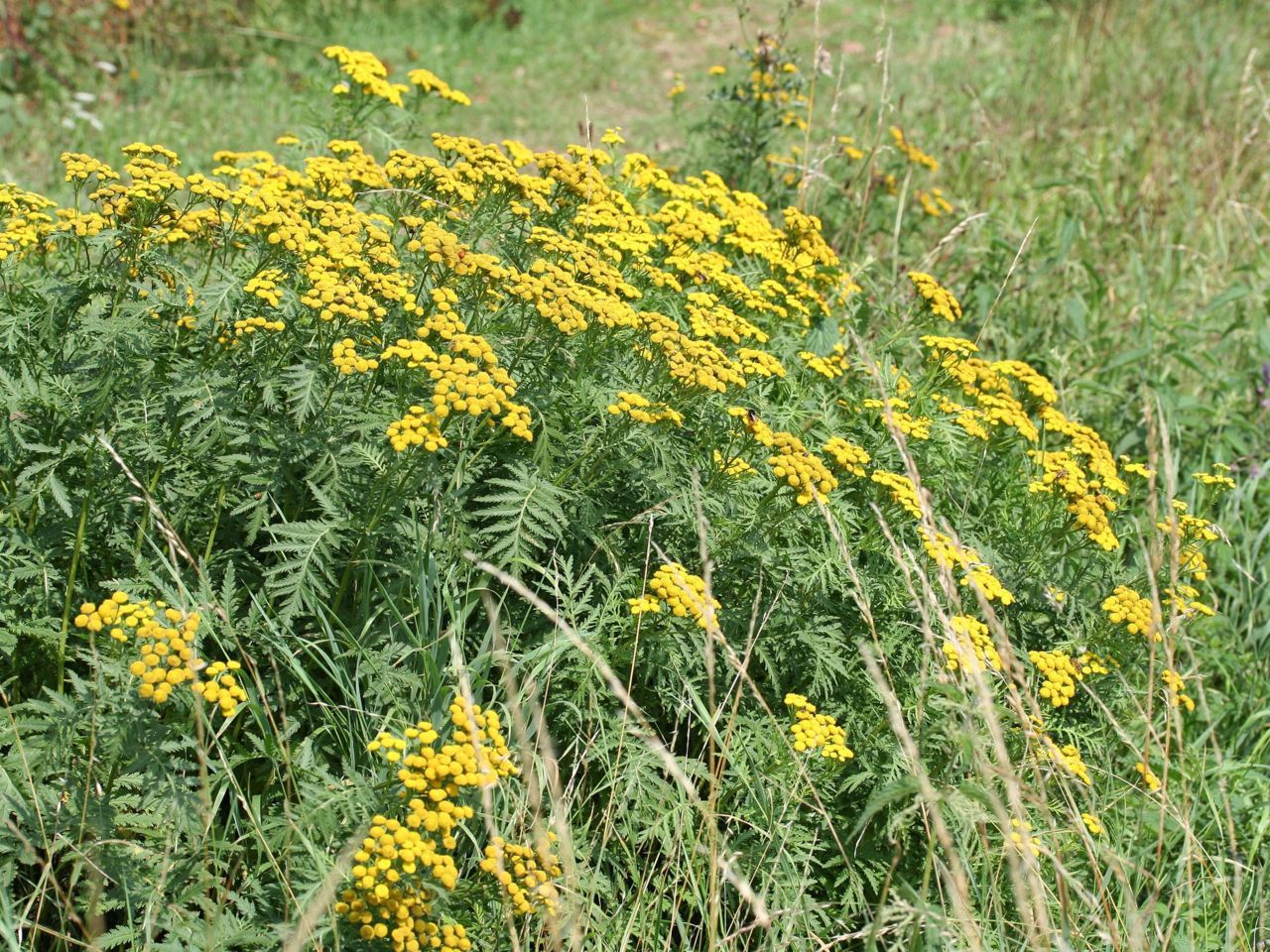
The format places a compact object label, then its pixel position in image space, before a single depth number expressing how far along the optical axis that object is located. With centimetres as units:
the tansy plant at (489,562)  255
